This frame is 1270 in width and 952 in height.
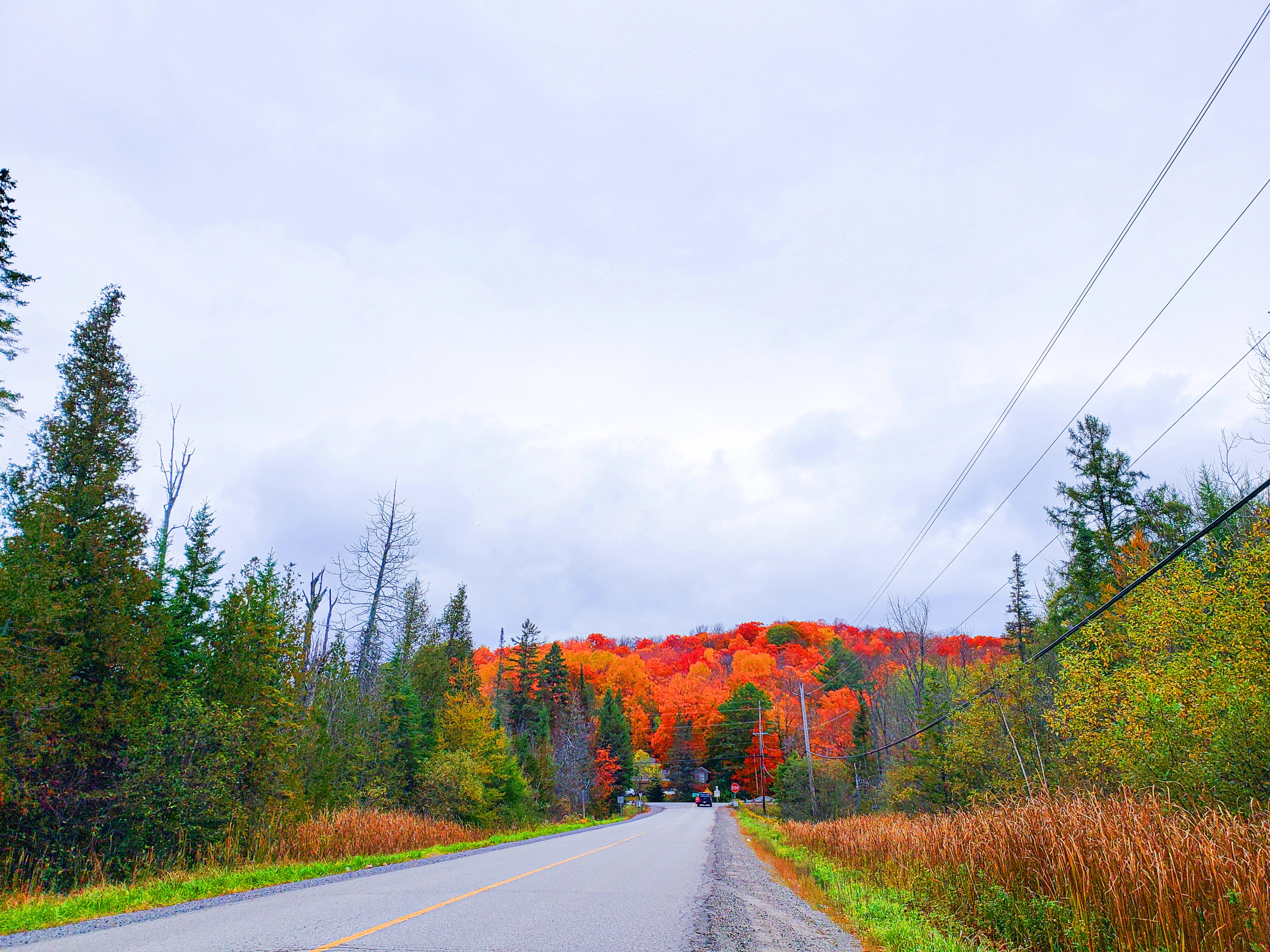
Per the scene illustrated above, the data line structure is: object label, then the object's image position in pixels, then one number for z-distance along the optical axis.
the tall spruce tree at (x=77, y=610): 13.07
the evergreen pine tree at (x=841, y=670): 71.31
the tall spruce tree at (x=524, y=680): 62.00
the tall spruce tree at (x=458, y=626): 52.66
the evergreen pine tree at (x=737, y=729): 80.19
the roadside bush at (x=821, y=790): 43.91
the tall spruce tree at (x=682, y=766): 95.38
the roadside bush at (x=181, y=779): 13.95
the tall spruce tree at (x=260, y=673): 15.91
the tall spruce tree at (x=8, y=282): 14.76
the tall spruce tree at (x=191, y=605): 16.55
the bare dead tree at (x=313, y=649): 23.67
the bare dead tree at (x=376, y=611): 33.34
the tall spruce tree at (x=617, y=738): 67.44
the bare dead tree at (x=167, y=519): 18.28
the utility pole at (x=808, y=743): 36.72
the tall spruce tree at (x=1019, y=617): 42.62
